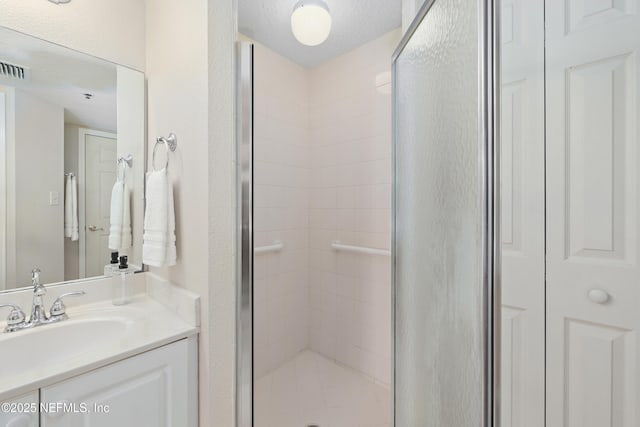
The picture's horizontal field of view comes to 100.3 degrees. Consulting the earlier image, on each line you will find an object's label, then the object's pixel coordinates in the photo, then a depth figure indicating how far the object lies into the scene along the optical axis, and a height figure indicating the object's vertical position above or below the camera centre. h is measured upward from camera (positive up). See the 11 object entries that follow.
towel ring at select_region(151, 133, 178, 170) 1.08 +0.29
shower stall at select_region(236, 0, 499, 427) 0.49 -0.06
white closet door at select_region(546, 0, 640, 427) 0.79 +0.00
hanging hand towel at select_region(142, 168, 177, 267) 1.01 -0.04
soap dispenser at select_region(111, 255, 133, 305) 1.18 -0.31
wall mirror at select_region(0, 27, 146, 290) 1.01 +0.23
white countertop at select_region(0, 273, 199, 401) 0.70 -0.41
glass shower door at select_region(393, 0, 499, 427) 0.44 -0.02
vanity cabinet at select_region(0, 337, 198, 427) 0.68 -0.53
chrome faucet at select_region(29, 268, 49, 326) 0.96 -0.34
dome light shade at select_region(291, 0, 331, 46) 1.22 +0.91
